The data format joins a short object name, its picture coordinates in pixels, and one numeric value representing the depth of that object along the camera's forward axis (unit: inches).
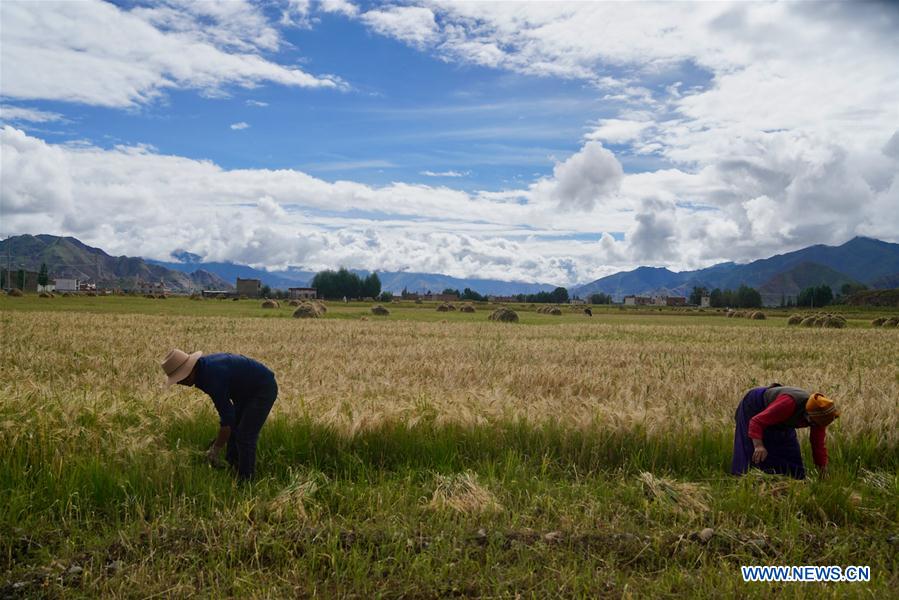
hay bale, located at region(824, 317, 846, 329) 1934.3
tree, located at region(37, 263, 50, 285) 7358.8
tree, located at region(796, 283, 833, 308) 6368.1
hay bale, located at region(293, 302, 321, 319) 1872.5
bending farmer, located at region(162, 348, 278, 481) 263.1
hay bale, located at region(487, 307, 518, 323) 1923.1
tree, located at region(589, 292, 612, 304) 7598.4
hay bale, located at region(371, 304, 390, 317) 2280.8
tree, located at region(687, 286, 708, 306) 7553.6
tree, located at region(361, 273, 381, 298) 7608.3
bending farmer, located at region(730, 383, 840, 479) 256.1
